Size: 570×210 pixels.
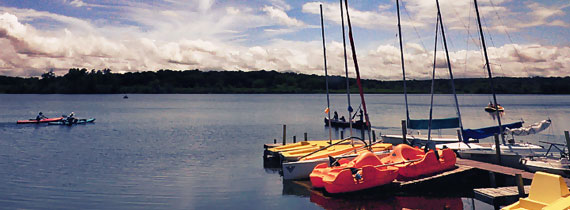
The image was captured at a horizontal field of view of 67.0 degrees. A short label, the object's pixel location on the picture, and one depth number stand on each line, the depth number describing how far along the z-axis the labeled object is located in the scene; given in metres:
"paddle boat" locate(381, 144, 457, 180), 19.94
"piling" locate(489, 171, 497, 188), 18.42
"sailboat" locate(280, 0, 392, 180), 22.42
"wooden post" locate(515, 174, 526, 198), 15.09
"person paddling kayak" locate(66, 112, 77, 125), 59.25
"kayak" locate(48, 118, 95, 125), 59.06
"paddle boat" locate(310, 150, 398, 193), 18.41
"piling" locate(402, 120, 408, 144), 28.39
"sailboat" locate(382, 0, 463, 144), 30.20
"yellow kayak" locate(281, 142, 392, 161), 23.97
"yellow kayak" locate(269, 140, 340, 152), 28.00
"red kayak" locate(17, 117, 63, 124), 60.62
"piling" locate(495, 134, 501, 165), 21.91
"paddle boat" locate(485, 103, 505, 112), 83.34
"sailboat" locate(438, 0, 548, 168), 21.96
